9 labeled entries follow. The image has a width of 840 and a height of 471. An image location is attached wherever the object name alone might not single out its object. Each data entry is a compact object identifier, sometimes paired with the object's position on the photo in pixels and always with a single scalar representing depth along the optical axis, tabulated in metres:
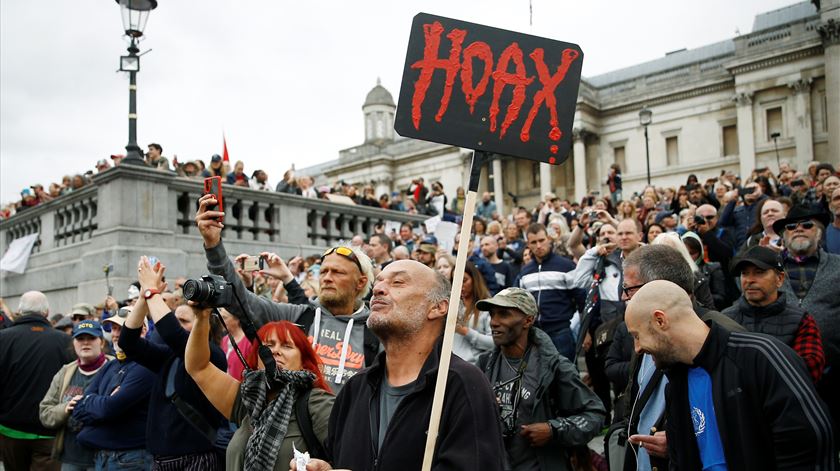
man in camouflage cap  4.15
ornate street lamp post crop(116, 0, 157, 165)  10.14
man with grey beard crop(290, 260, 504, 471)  2.60
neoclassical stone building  45.72
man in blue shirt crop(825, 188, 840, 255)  6.68
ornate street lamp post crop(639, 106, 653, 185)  27.70
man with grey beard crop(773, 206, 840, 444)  4.88
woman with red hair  3.34
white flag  14.97
